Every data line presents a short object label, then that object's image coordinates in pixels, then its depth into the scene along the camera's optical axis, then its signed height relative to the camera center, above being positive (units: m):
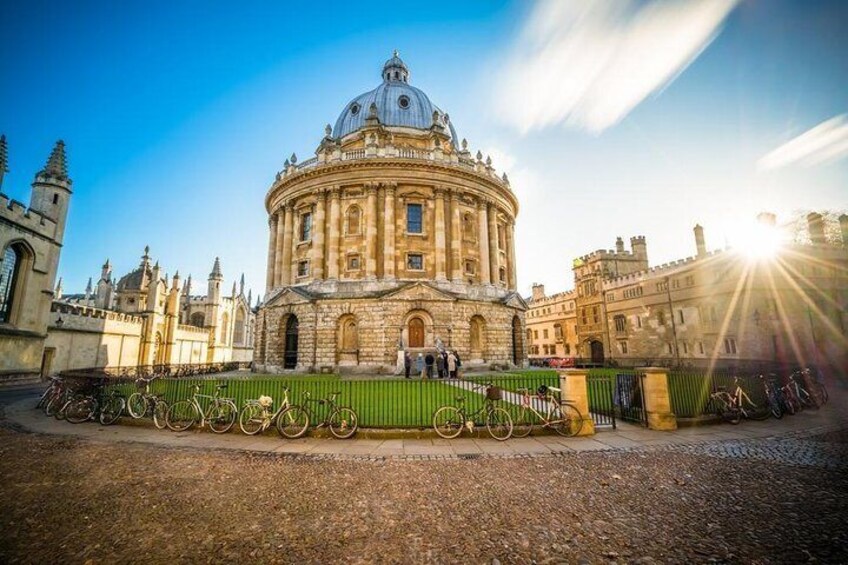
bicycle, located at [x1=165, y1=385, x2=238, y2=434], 9.87 -1.94
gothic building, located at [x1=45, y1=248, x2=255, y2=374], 27.31 +2.07
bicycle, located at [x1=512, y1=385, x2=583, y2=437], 9.40 -1.92
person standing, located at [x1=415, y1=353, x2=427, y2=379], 22.80 -1.15
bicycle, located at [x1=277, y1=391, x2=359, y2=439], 9.08 -1.92
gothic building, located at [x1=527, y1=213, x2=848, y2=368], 28.00 +3.64
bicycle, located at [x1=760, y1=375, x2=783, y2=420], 11.57 -1.74
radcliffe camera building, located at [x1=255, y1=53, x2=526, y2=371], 25.50 +6.70
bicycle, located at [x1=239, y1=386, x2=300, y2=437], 9.49 -1.83
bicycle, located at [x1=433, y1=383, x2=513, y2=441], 9.09 -1.90
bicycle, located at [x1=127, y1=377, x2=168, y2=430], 10.44 -1.78
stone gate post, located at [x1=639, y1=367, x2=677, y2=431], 10.00 -1.54
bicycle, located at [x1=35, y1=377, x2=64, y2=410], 12.09 -1.45
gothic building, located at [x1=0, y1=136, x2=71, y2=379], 19.84 +4.85
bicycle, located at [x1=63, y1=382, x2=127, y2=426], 11.05 -1.85
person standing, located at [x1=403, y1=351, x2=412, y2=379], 20.94 -0.94
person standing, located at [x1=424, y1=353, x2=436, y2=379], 23.09 -0.91
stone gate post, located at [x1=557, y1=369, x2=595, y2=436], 9.48 -1.24
